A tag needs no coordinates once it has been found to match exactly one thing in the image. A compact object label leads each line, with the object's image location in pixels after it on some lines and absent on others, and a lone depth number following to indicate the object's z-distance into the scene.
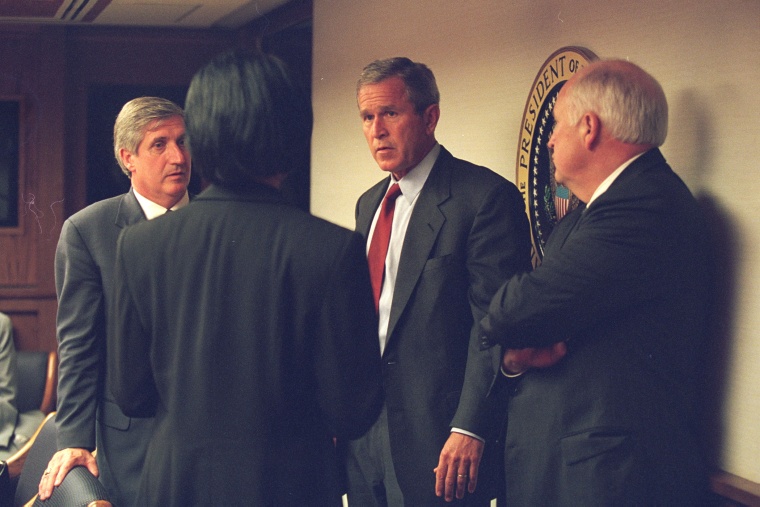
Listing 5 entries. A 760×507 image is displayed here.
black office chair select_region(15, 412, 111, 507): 3.72
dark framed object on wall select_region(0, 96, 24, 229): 12.47
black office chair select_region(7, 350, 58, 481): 9.68
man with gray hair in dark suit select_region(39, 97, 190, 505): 4.01
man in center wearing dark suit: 4.33
